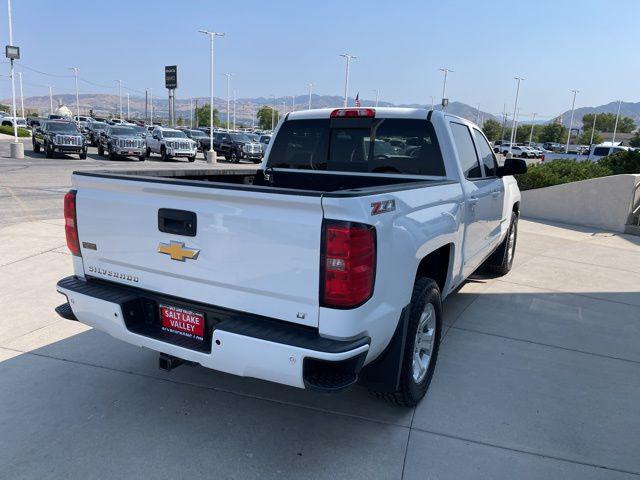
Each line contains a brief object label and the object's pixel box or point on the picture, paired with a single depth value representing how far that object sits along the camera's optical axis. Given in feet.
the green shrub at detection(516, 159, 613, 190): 45.47
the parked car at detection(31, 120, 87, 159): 81.41
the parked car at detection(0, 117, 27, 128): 205.95
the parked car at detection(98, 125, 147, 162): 84.33
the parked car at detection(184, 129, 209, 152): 118.73
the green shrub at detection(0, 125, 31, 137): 157.11
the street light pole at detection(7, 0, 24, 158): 79.77
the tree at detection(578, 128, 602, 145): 321.73
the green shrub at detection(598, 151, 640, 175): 47.73
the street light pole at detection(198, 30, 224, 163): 96.40
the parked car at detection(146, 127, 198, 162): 91.71
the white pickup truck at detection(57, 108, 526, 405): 8.36
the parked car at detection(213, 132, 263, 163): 102.17
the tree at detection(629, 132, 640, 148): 245.55
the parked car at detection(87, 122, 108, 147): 108.47
